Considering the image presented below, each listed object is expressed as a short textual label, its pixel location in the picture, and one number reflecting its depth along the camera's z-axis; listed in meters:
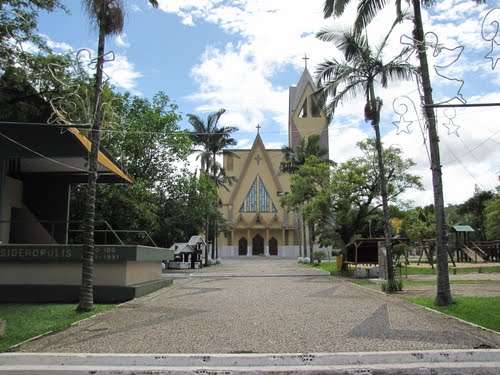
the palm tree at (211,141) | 38.72
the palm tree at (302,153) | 40.09
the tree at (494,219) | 32.34
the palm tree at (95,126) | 10.73
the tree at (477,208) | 51.30
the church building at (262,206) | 66.69
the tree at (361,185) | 23.39
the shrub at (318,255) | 41.05
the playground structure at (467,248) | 33.21
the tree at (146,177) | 22.70
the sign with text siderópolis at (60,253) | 12.72
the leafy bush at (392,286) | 14.88
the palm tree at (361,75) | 16.78
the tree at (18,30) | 11.49
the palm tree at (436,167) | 11.20
